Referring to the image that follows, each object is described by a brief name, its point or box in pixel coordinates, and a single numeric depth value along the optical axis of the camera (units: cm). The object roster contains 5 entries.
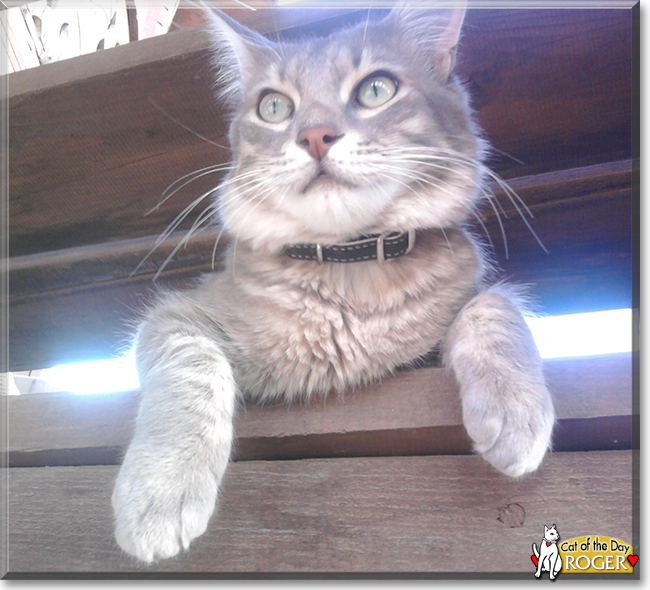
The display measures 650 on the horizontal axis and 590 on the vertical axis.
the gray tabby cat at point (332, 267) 22
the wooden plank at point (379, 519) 20
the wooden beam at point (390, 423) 21
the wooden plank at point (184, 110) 26
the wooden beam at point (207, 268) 31
